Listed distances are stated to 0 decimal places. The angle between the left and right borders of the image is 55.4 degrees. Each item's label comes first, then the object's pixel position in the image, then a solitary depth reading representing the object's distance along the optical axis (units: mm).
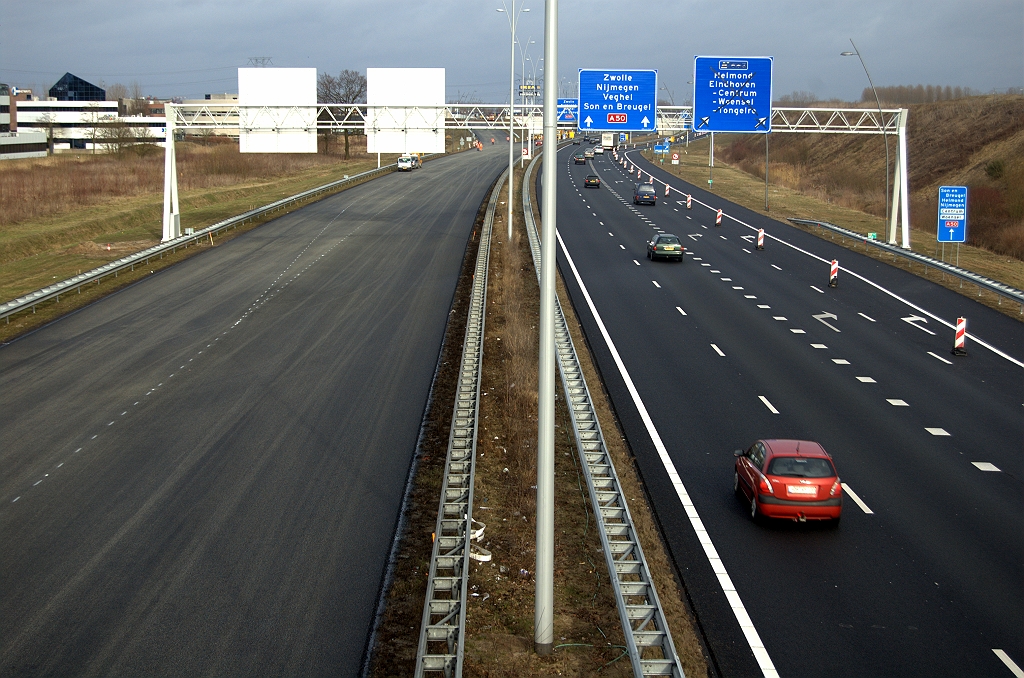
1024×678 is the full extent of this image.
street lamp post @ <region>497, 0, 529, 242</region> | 49688
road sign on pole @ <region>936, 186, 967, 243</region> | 38750
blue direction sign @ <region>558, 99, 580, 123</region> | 51406
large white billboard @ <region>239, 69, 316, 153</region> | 41688
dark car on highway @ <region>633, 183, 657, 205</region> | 72188
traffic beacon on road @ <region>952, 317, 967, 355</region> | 27719
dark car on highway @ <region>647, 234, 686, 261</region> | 45281
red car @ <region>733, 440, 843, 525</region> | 15438
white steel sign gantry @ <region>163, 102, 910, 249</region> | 42281
